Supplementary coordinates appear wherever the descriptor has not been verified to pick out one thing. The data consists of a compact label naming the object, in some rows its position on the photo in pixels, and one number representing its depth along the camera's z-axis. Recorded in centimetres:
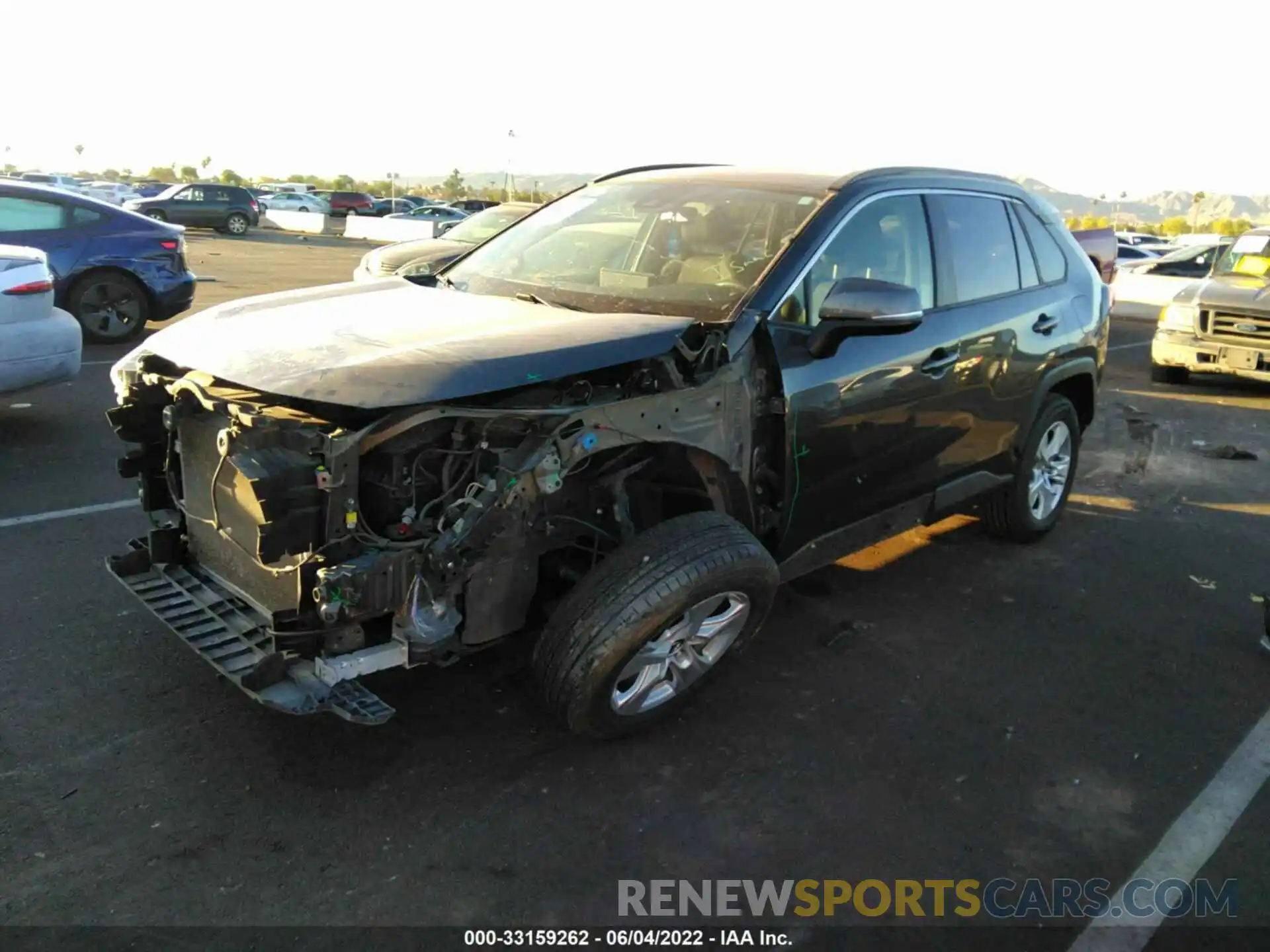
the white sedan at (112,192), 3843
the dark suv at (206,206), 3369
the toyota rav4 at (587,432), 293
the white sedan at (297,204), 4644
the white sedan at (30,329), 622
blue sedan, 1000
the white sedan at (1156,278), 1669
